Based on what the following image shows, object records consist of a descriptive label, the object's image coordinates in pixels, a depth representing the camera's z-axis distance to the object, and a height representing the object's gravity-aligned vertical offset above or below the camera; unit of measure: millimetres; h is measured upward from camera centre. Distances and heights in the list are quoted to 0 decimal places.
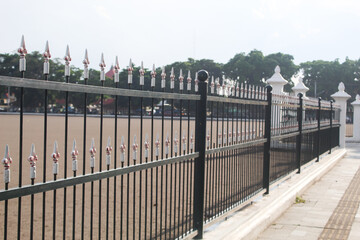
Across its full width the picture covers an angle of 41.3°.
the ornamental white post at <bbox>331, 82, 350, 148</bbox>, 16141 +322
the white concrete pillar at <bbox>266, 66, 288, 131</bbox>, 14180 +999
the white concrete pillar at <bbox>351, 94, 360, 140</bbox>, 22469 -109
